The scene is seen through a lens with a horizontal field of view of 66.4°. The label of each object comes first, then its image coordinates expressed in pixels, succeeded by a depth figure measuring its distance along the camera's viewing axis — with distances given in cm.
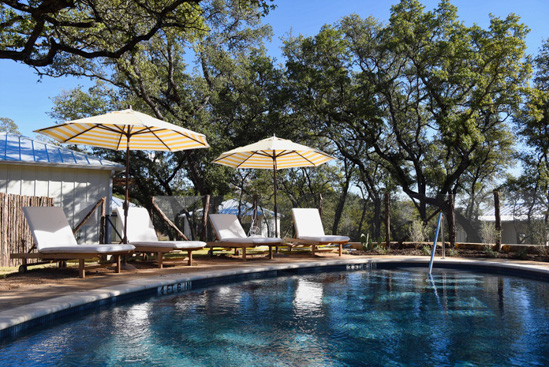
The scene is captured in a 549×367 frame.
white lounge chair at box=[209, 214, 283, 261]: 922
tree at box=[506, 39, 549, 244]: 1945
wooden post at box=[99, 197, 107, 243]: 909
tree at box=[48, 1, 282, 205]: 1809
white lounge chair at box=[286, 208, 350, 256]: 1019
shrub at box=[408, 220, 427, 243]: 1312
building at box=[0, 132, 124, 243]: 1025
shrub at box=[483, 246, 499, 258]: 1122
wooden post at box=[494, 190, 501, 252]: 1165
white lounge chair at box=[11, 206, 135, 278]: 630
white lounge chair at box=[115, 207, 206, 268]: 773
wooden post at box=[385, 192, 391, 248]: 1289
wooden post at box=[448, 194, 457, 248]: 1259
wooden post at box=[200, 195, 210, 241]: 1221
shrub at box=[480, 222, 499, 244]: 1186
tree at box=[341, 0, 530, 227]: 1537
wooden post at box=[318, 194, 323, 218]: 1291
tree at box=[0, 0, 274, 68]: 889
